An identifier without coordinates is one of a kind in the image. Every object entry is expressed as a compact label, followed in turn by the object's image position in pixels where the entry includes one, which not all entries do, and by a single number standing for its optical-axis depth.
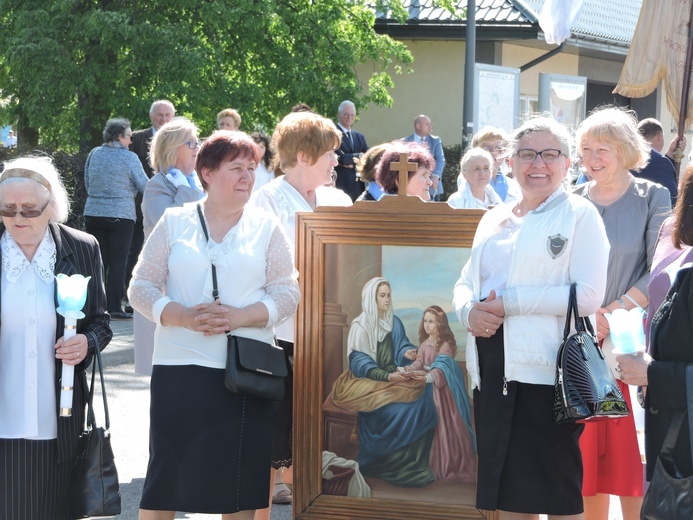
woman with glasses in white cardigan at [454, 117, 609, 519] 4.39
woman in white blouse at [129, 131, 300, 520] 4.58
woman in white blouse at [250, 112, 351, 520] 5.36
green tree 17.02
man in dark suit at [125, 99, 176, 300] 11.58
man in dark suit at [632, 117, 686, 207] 9.63
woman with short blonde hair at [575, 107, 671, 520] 5.11
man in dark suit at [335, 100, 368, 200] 16.59
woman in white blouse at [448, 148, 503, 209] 8.43
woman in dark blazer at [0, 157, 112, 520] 4.36
